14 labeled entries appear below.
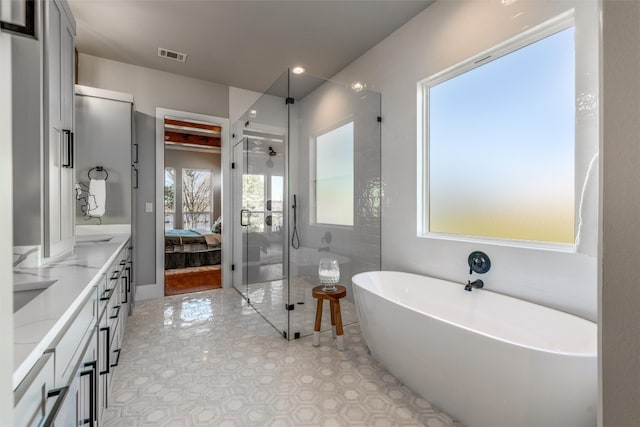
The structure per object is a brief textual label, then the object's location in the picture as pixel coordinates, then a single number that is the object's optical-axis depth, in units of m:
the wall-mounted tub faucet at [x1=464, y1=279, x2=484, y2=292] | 2.03
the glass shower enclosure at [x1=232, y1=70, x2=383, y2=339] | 2.83
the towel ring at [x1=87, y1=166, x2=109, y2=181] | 2.84
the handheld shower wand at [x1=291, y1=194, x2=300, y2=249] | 2.93
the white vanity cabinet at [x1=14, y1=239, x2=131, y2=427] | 0.62
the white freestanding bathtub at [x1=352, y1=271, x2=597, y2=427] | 1.14
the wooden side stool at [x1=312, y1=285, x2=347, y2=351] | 2.32
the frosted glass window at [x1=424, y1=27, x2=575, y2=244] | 1.76
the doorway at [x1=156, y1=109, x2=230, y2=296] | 3.58
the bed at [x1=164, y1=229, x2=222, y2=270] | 4.93
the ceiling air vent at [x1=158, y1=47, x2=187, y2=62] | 3.12
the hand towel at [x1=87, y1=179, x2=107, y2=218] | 2.79
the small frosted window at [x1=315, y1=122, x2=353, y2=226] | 3.14
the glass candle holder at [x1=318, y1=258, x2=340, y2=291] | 2.45
